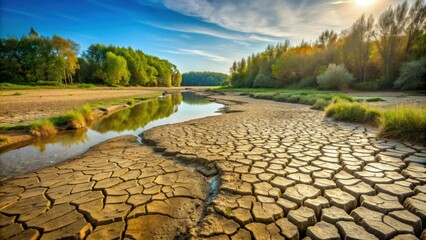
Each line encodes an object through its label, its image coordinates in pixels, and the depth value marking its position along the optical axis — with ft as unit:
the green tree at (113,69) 138.10
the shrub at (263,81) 122.62
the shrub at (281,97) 54.52
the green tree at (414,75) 56.24
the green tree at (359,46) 79.77
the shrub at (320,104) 34.76
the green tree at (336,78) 75.66
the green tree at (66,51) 105.81
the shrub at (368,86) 72.64
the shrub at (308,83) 99.71
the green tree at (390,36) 68.03
